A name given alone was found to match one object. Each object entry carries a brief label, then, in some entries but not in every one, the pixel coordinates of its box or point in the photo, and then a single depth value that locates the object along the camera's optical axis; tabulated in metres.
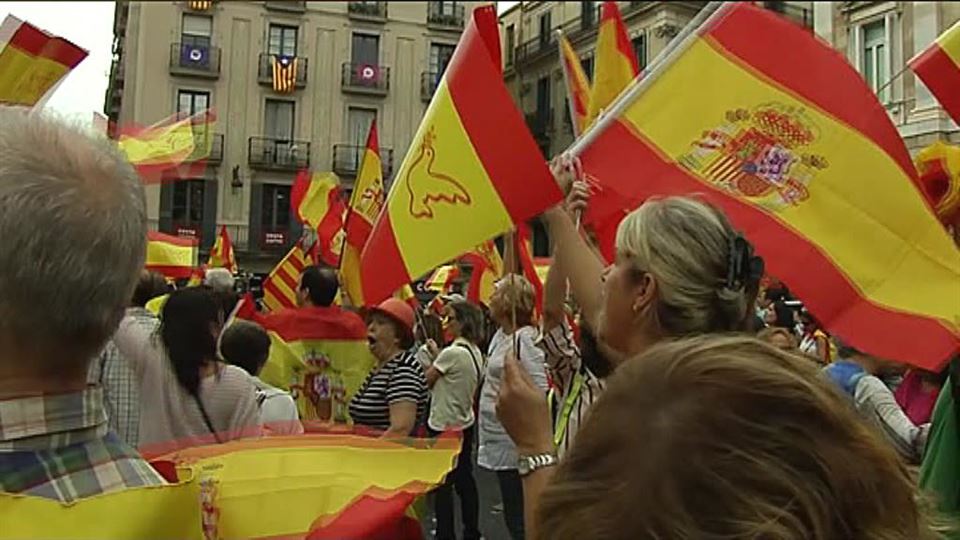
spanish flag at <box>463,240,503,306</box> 10.33
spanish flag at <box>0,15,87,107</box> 3.03
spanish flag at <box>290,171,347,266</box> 10.38
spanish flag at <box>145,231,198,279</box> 9.89
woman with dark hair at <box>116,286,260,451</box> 3.51
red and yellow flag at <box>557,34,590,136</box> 5.14
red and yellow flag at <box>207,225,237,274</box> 15.02
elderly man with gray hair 1.38
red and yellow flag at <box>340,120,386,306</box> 4.34
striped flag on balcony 37.28
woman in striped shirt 5.05
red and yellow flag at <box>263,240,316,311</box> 8.91
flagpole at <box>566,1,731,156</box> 3.49
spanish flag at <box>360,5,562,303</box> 3.11
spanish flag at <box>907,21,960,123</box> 3.13
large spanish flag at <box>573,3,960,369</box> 3.27
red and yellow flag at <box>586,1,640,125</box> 4.85
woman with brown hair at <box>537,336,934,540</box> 0.98
